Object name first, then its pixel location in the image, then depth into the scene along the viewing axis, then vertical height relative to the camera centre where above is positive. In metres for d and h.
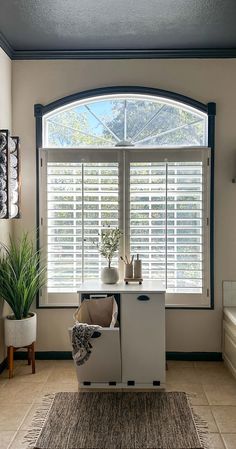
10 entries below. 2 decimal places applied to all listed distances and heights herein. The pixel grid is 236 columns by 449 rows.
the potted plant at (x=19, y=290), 3.82 -0.57
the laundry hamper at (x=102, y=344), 3.38 -0.92
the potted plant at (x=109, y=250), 4.00 -0.23
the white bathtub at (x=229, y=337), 3.88 -1.02
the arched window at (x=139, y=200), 4.22 +0.24
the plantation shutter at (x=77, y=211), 4.24 +0.13
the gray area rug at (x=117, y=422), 2.85 -1.39
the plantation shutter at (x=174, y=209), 4.21 +0.15
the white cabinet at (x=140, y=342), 3.66 -0.97
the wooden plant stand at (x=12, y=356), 3.85 -1.17
